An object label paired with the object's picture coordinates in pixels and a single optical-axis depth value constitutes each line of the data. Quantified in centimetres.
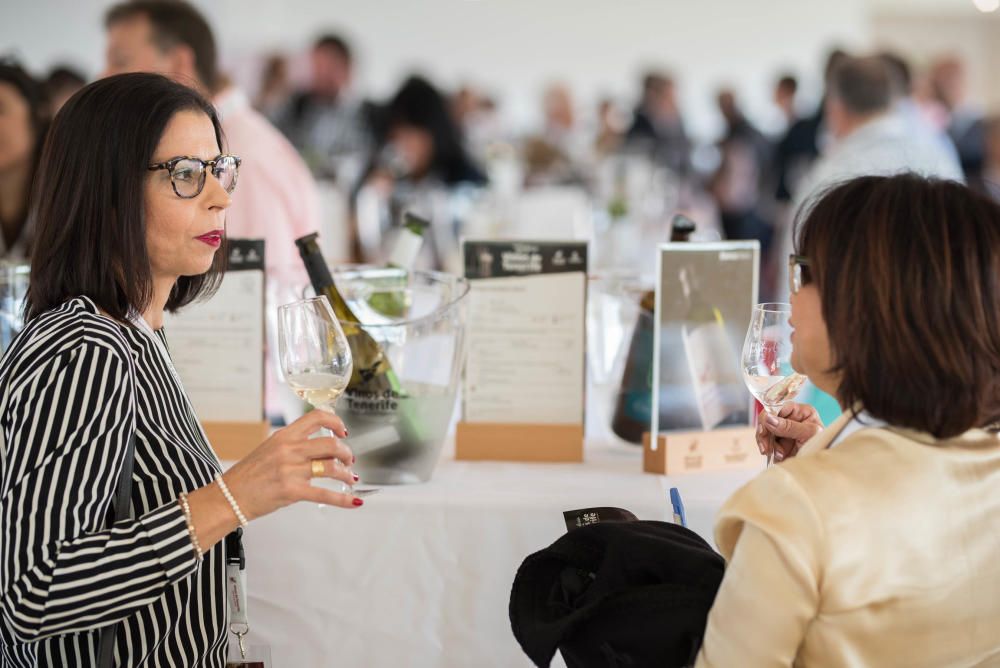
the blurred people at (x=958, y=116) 754
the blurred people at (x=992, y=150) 687
